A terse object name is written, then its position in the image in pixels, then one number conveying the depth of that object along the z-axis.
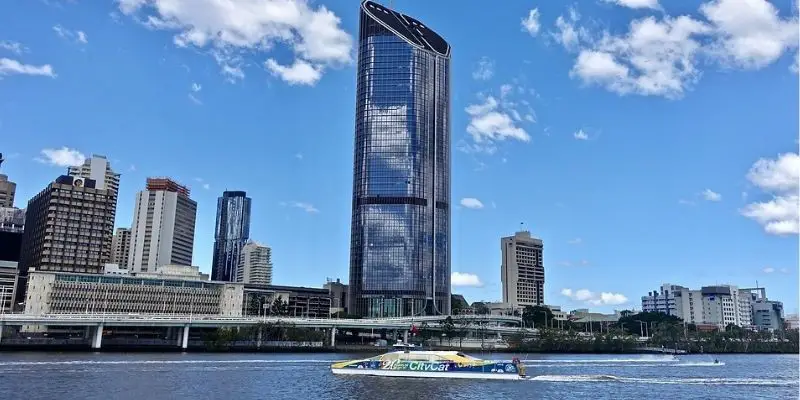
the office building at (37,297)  197.25
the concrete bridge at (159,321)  140.38
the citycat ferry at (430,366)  86.00
